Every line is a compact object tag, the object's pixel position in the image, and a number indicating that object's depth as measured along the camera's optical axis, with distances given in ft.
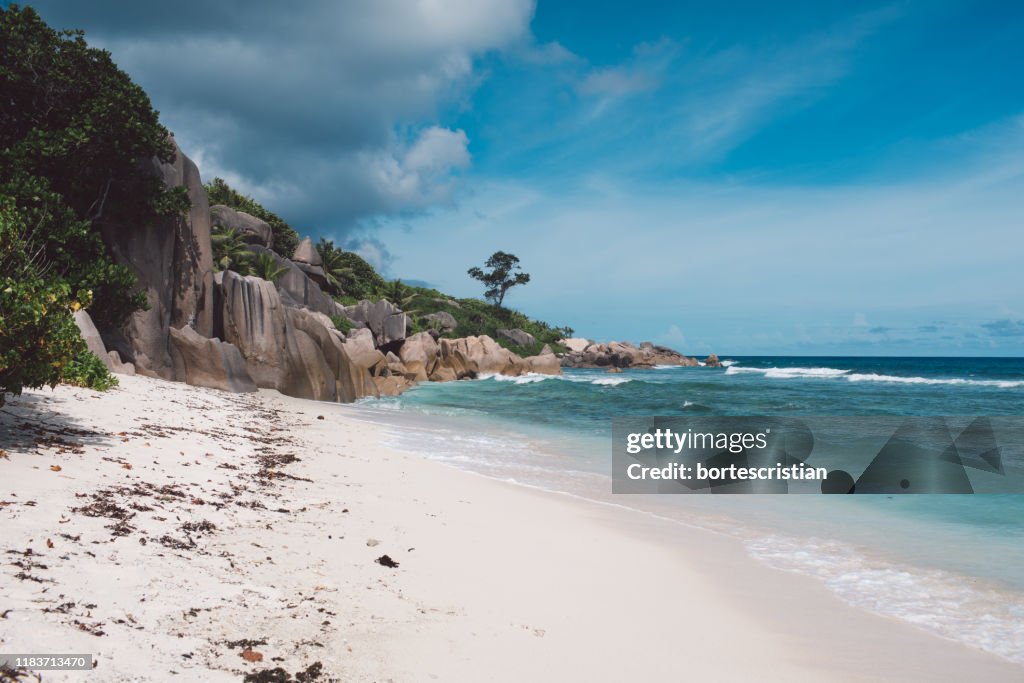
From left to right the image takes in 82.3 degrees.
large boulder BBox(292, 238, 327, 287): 147.43
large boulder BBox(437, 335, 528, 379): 165.86
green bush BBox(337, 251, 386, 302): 177.68
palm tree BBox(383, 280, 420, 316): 185.16
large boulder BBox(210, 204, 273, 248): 121.19
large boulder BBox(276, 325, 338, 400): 66.48
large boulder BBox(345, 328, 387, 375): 96.07
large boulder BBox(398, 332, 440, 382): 136.56
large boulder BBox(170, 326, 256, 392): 57.06
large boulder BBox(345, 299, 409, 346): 136.05
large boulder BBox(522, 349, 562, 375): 178.50
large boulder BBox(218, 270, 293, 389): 64.85
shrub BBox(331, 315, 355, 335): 123.54
